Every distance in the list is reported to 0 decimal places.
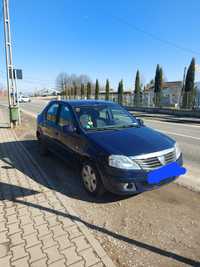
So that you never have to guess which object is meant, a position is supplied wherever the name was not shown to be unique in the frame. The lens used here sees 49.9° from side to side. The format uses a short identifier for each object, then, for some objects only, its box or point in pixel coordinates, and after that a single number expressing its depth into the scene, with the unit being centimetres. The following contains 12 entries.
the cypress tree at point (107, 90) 4292
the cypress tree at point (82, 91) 5934
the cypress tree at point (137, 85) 3694
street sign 1137
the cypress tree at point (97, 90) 4743
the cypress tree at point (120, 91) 3813
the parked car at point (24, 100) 5119
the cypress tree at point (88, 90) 5252
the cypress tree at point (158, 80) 3250
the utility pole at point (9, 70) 1076
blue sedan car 310
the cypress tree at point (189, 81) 2587
